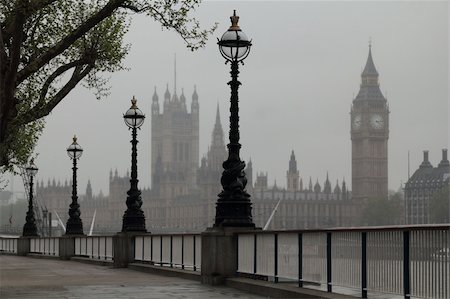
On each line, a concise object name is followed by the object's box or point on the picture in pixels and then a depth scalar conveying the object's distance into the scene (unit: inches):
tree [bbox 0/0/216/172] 766.5
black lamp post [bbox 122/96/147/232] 1143.6
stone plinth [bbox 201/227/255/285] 714.2
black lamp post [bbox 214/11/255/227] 726.5
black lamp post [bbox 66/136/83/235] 1550.2
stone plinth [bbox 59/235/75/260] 1520.7
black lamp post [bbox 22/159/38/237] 2018.9
